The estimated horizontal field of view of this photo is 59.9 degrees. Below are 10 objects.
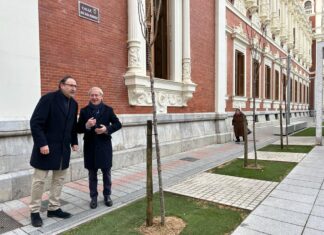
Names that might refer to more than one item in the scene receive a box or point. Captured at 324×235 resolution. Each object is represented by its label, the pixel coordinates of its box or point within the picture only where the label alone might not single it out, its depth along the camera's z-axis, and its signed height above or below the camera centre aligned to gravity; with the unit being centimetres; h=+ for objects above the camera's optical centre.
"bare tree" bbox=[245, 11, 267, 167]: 1686 +479
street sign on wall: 631 +230
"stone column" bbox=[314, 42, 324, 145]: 1054 +78
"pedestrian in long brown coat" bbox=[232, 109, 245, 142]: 1211 -64
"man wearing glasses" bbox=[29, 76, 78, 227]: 359 -39
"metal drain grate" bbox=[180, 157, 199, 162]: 816 -143
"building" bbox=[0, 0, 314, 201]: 491 +114
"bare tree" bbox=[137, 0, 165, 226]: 351 +28
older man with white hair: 420 -38
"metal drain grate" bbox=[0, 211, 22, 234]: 364 -150
